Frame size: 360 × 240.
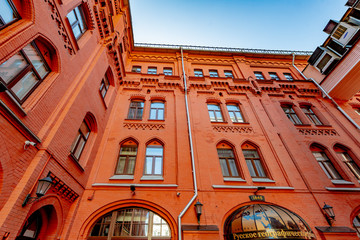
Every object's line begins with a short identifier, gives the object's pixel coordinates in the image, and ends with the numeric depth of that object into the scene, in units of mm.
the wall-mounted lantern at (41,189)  4191
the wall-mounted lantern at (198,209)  6363
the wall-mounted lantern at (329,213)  6629
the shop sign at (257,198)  7203
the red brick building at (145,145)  4711
